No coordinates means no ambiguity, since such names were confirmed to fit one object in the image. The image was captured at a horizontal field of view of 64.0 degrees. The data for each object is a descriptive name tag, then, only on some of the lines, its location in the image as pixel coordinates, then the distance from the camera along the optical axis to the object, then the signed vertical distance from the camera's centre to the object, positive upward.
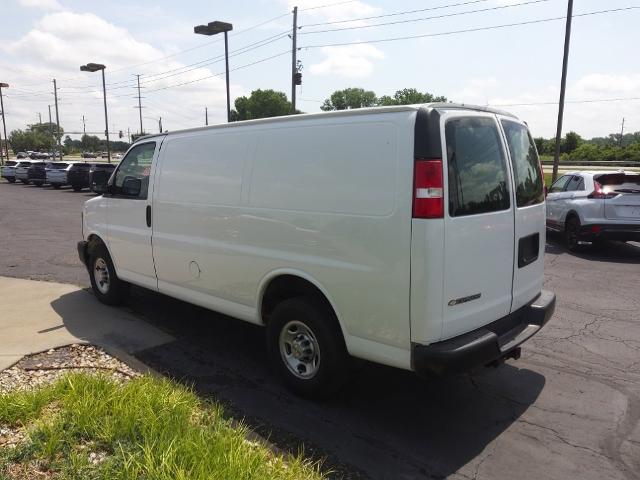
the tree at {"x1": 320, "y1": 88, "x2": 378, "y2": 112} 108.06 +12.96
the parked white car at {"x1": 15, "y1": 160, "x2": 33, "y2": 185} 34.81 -0.80
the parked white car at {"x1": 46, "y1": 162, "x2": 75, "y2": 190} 29.58 -0.89
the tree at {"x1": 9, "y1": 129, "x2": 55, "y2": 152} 132.12 +4.20
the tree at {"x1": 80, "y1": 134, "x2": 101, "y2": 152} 140.62 +4.11
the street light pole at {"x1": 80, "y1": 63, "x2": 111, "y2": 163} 36.78 +6.48
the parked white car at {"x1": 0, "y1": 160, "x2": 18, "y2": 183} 36.56 -1.03
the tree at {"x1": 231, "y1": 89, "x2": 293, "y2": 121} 109.00 +11.59
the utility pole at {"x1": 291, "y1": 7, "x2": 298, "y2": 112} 23.50 +4.74
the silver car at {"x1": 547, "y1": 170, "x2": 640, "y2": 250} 9.30 -0.88
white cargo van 3.12 -0.53
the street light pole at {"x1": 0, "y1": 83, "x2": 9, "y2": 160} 54.97 +5.78
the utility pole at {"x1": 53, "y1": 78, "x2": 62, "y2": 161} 53.82 +5.24
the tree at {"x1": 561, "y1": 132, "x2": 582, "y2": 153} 71.31 +2.55
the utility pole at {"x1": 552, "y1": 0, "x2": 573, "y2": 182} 15.76 +2.76
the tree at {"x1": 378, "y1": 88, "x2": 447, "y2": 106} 91.94 +11.62
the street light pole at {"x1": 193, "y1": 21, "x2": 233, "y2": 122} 22.69 +5.76
